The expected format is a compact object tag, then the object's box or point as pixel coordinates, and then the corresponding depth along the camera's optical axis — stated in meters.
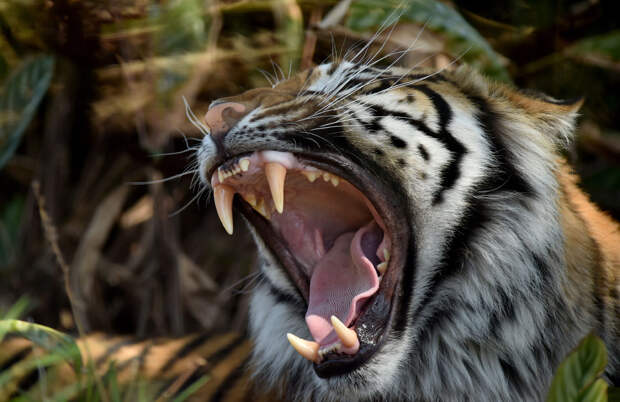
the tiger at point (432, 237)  5.36
